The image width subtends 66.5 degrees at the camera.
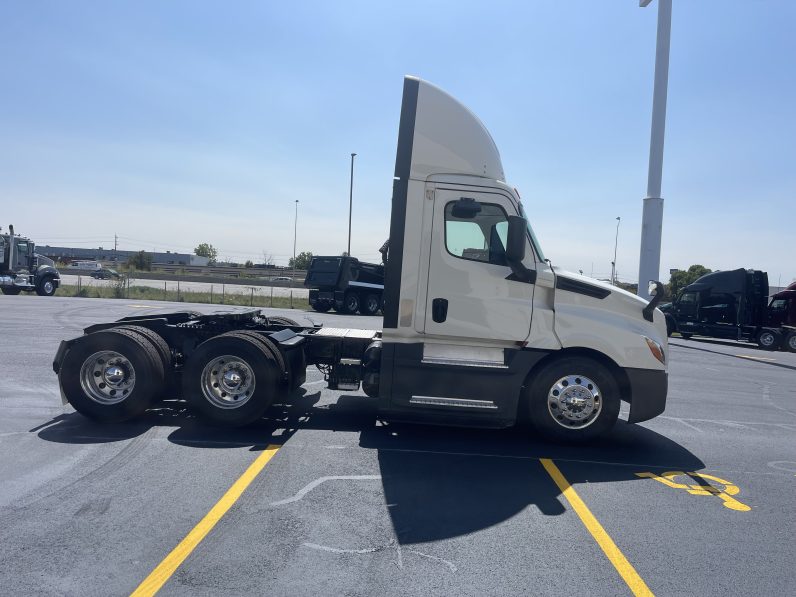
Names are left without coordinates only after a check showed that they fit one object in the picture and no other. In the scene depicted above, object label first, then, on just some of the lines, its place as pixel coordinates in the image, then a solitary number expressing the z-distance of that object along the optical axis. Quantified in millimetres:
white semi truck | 6410
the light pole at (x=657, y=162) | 19656
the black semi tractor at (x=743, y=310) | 24328
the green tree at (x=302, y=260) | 93625
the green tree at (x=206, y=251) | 134000
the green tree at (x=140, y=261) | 79612
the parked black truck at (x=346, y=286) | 27219
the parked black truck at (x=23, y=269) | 29797
